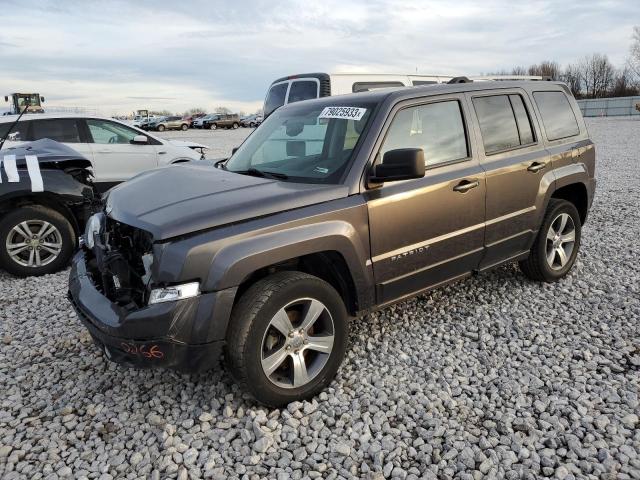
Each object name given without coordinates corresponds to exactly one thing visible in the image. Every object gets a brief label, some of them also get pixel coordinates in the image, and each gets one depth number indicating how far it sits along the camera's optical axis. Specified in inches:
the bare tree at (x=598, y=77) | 3053.4
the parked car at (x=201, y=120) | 1909.4
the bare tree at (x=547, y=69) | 3170.8
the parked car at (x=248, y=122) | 1971.2
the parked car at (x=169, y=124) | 1891.0
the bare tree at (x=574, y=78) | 3094.5
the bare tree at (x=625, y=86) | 2516.0
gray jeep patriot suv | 107.0
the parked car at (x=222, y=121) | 1889.8
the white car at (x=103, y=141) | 302.8
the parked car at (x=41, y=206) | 209.5
